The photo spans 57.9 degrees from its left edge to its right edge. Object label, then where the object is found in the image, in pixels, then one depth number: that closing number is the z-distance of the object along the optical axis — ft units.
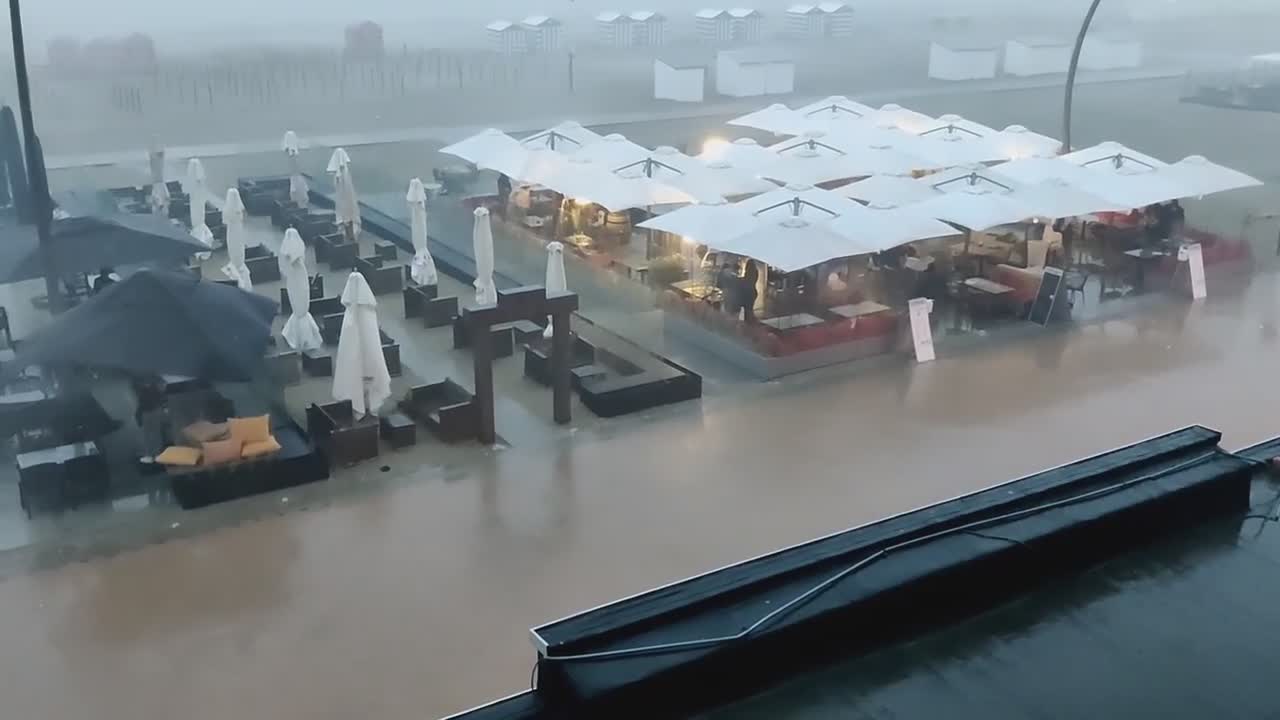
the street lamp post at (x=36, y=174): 36.88
